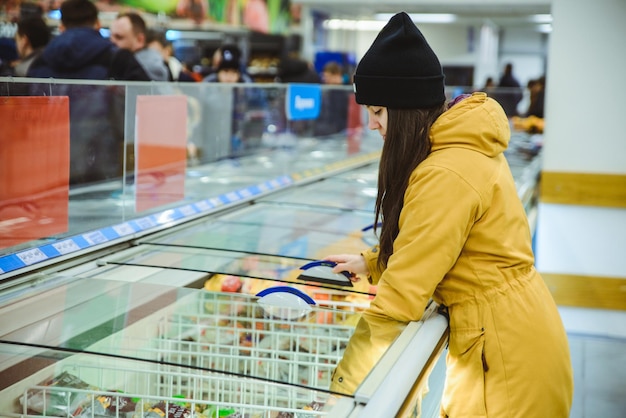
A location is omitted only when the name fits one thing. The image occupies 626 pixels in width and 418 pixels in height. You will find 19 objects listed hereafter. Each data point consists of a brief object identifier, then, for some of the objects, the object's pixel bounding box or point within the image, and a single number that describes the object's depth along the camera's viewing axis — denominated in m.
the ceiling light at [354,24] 8.36
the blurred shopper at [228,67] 6.54
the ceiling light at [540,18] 7.04
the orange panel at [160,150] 3.11
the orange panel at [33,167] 2.29
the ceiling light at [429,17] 6.77
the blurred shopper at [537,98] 7.48
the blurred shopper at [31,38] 4.81
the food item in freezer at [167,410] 1.86
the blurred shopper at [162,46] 6.21
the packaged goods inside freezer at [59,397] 1.73
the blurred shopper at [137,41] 5.11
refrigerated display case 1.69
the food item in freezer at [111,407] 1.82
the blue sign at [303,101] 4.98
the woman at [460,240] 1.82
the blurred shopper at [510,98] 7.68
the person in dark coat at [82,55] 4.16
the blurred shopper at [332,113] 5.78
